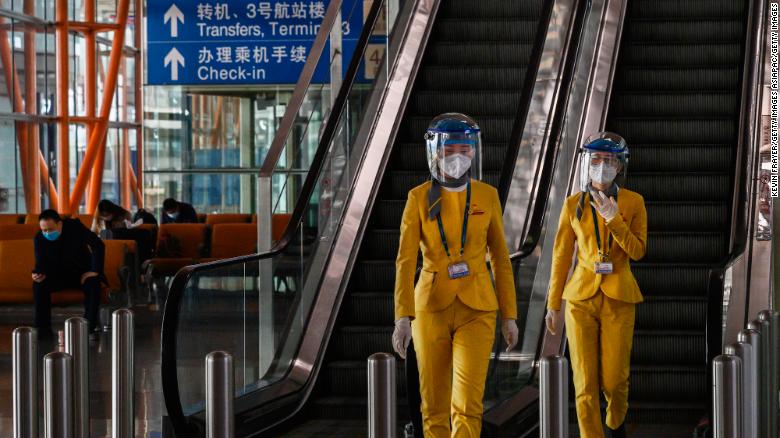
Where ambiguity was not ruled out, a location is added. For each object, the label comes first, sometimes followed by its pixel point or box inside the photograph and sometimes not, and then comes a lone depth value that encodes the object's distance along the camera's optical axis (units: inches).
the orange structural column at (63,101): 990.4
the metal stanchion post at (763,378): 237.6
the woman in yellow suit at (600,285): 273.6
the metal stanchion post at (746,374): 186.9
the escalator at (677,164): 352.2
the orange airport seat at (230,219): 849.5
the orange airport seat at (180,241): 697.0
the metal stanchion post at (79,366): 222.7
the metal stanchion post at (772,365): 262.2
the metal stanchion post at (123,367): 250.2
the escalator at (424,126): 355.3
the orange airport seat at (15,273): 568.7
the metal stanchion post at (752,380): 191.3
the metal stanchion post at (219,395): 177.6
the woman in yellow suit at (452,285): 241.1
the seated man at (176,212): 811.4
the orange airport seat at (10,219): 852.2
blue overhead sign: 719.7
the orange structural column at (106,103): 1008.2
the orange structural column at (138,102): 1263.5
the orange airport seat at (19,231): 710.5
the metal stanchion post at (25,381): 199.5
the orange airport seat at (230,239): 655.8
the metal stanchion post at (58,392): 180.5
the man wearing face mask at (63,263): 536.4
